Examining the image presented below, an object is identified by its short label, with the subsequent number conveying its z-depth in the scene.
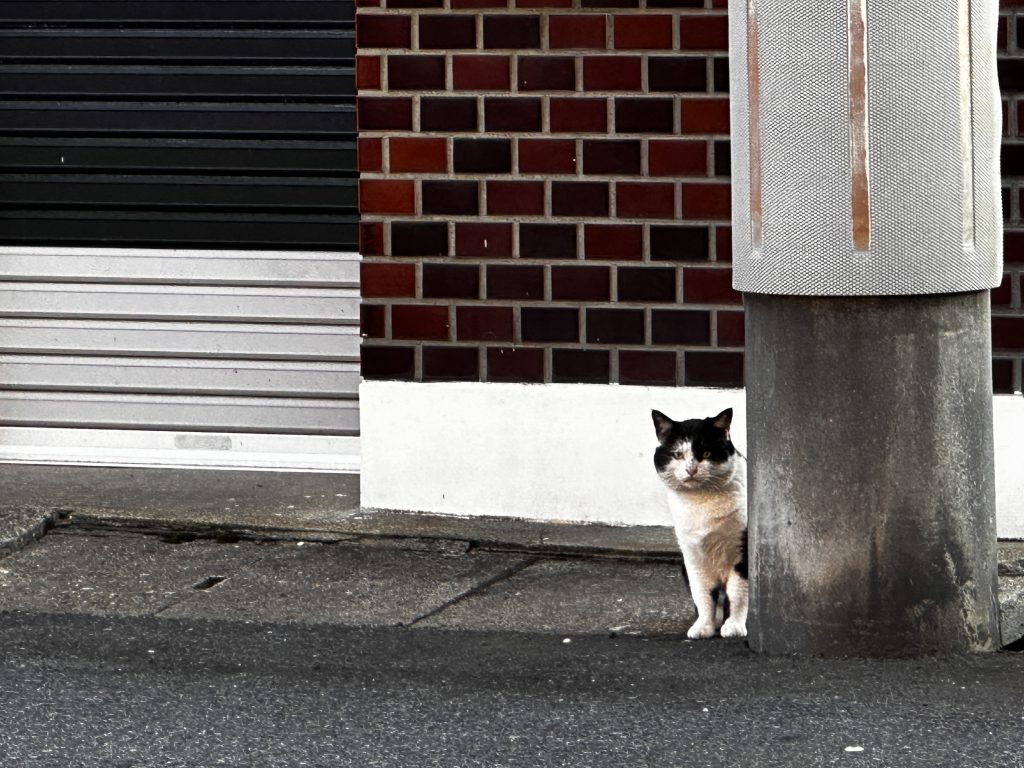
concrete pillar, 10.68
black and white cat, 11.84
